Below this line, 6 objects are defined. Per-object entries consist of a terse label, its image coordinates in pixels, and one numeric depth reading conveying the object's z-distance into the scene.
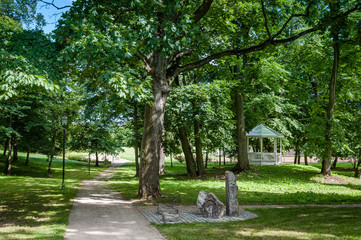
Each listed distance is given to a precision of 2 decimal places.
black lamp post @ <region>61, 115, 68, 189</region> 16.25
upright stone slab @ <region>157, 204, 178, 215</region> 8.31
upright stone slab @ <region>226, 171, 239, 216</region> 8.59
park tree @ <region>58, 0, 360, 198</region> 8.07
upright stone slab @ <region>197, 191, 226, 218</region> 8.33
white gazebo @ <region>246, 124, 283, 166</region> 25.25
